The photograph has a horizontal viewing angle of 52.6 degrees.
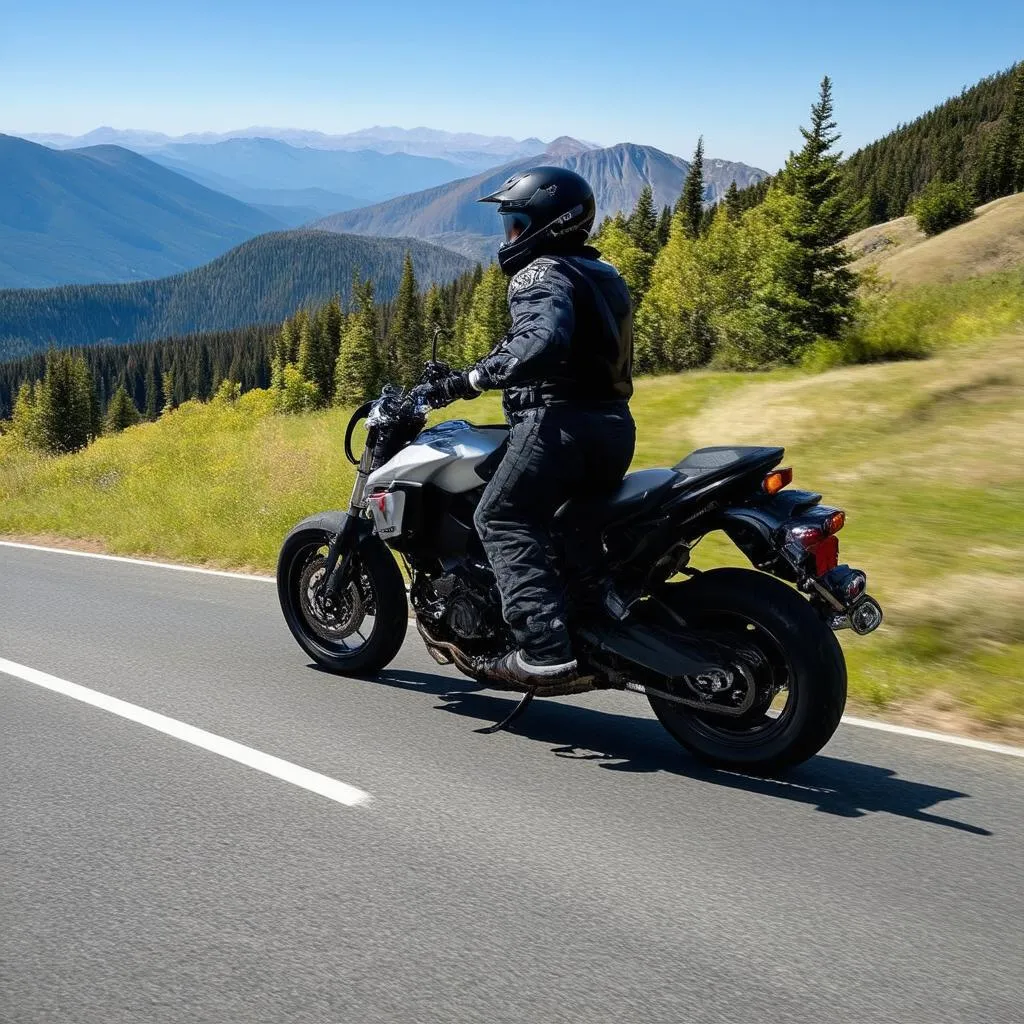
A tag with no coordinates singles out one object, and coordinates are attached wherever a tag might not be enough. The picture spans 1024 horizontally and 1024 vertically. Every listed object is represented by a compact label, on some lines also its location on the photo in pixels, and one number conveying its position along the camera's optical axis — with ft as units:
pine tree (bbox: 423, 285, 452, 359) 385.70
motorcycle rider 13.98
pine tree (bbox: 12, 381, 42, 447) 352.69
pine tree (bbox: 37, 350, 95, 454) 342.23
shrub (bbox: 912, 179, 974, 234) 267.59
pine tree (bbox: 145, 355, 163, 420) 578.25
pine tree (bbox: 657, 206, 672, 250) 333.93
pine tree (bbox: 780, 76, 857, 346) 116.37
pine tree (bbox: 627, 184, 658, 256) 288.30
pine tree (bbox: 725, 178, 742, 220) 310.24
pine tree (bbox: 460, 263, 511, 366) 319.47
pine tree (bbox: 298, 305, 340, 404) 401.08
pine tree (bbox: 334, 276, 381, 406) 346.33
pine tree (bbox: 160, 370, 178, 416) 543.80
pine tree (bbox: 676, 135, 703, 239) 308.60
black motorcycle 13.06
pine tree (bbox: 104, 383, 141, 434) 392.27
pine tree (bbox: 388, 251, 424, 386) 378.73
